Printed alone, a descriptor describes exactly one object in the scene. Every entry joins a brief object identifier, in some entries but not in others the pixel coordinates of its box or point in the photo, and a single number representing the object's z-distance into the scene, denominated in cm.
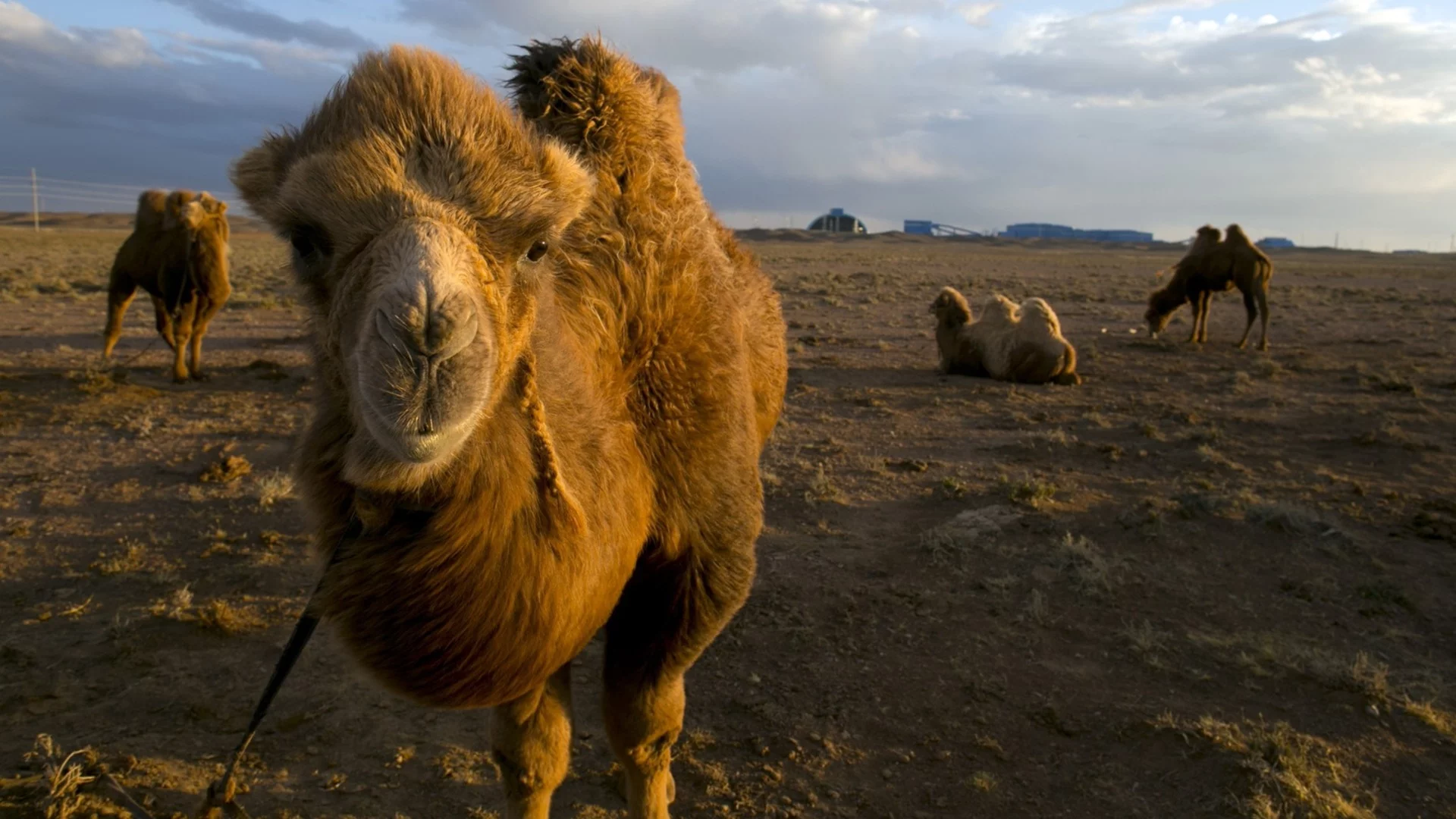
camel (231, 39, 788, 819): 189
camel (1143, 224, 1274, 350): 1661
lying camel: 1255
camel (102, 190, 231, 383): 1091
